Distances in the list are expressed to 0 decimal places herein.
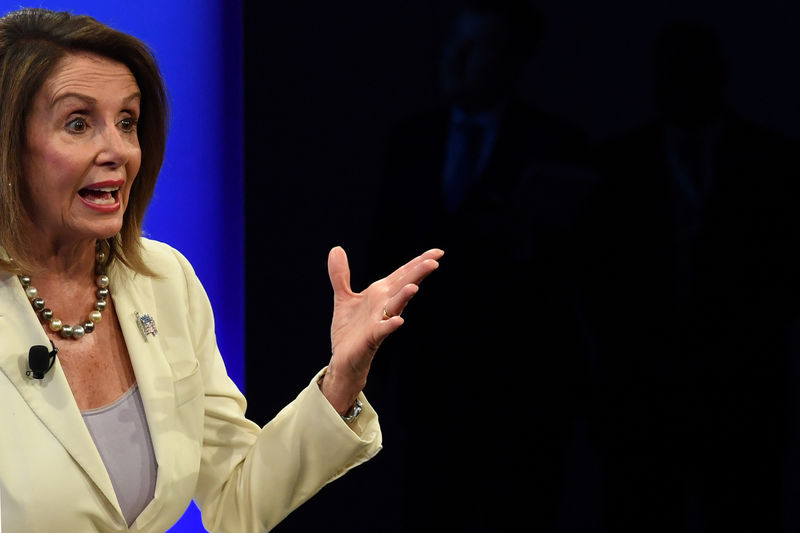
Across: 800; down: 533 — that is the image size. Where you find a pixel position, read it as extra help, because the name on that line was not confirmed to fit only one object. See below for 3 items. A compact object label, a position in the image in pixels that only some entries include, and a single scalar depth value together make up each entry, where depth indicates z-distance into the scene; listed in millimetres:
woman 3141
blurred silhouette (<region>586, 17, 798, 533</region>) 4777
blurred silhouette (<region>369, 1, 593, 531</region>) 5187
